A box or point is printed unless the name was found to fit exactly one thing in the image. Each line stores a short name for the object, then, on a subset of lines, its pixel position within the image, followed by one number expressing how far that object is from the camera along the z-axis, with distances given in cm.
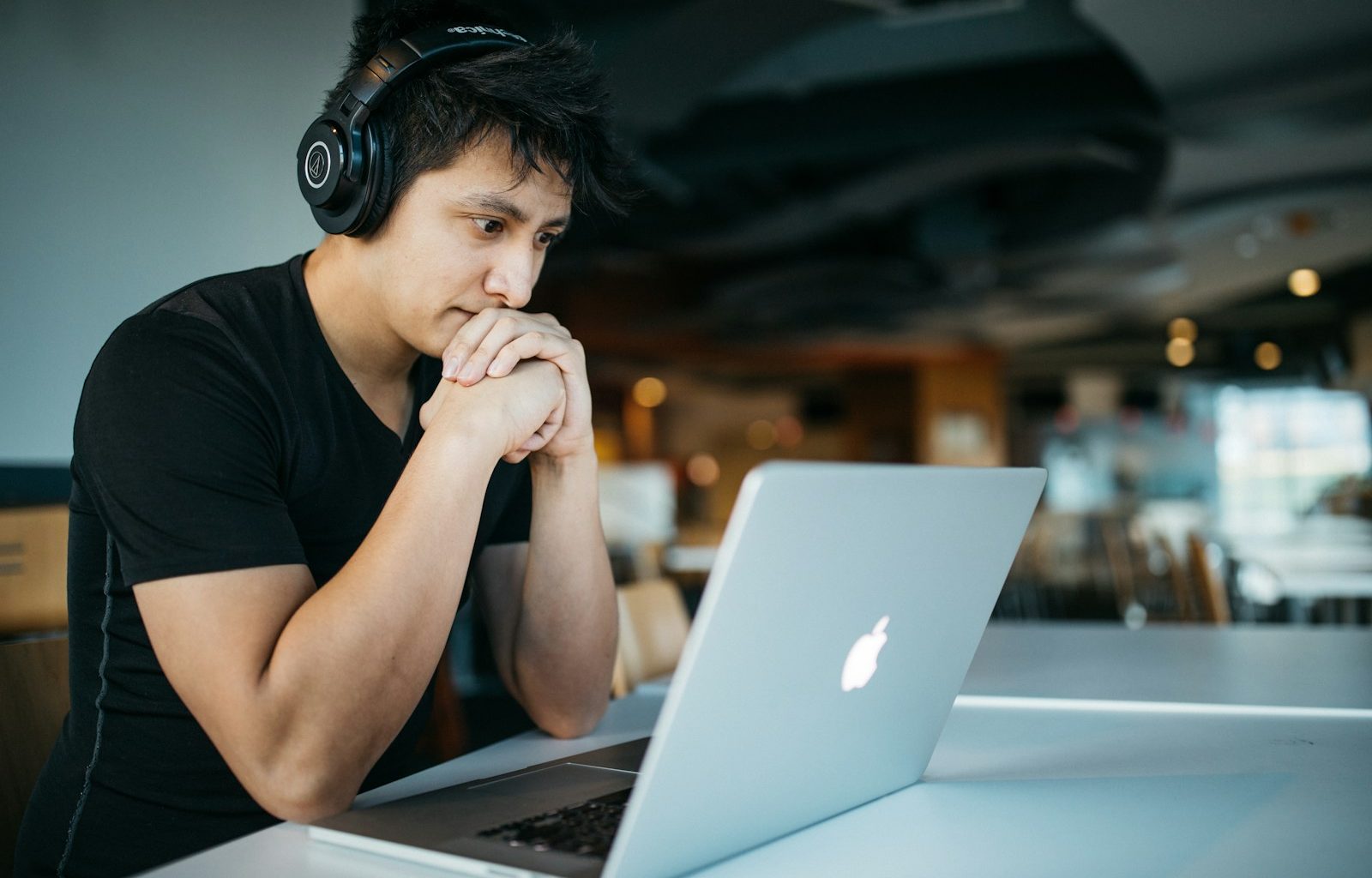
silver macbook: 63
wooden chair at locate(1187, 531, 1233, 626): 327
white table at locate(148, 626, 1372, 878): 77
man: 88
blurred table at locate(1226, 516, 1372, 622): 382
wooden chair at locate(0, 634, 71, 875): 121
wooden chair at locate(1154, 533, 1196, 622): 486
